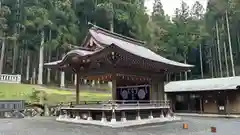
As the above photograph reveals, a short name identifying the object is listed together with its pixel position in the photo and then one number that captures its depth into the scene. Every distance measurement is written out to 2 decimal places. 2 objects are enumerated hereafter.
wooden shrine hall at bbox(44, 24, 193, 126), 11.97
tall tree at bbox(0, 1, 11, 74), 24.25
